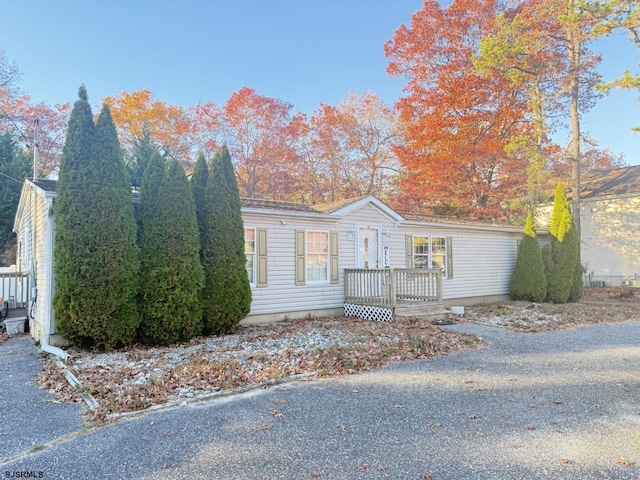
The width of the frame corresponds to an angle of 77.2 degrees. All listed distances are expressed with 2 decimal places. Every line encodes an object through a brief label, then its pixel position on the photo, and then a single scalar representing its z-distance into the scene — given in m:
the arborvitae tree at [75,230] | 6.61
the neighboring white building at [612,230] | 18.92
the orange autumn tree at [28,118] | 20.12
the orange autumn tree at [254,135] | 21.86
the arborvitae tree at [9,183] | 15.32
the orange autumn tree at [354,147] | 22.91
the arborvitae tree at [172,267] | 7.16
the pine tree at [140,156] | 18.08
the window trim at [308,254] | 10.41
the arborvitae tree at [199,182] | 8.35
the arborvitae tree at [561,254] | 13.73
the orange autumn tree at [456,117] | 18.91
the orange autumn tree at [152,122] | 21.77
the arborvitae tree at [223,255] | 8.00
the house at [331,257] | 8.88
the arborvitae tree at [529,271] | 13.66
